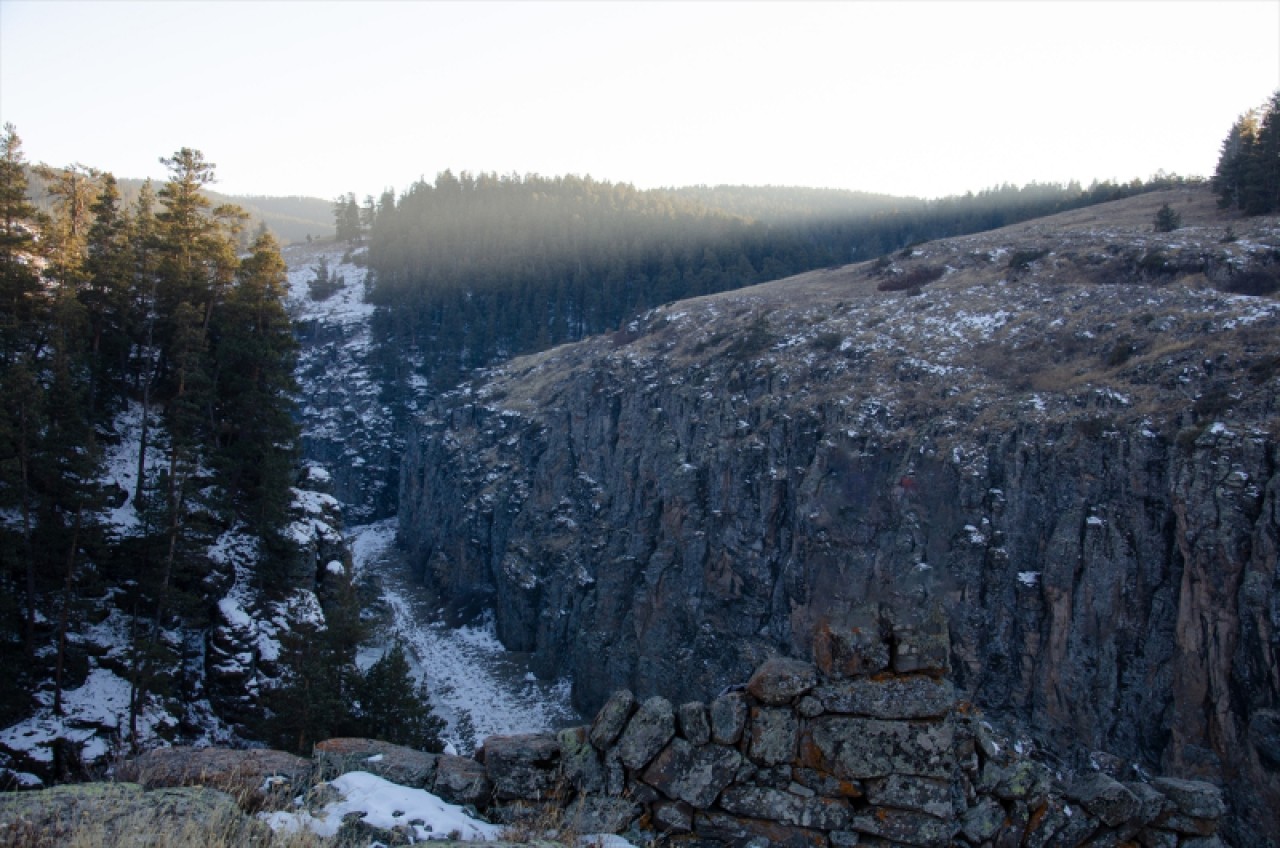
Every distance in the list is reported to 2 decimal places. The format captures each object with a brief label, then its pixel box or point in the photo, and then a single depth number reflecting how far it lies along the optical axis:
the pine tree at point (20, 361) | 18.27
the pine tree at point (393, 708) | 18.25
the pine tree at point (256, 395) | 25.11
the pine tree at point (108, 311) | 26.44
